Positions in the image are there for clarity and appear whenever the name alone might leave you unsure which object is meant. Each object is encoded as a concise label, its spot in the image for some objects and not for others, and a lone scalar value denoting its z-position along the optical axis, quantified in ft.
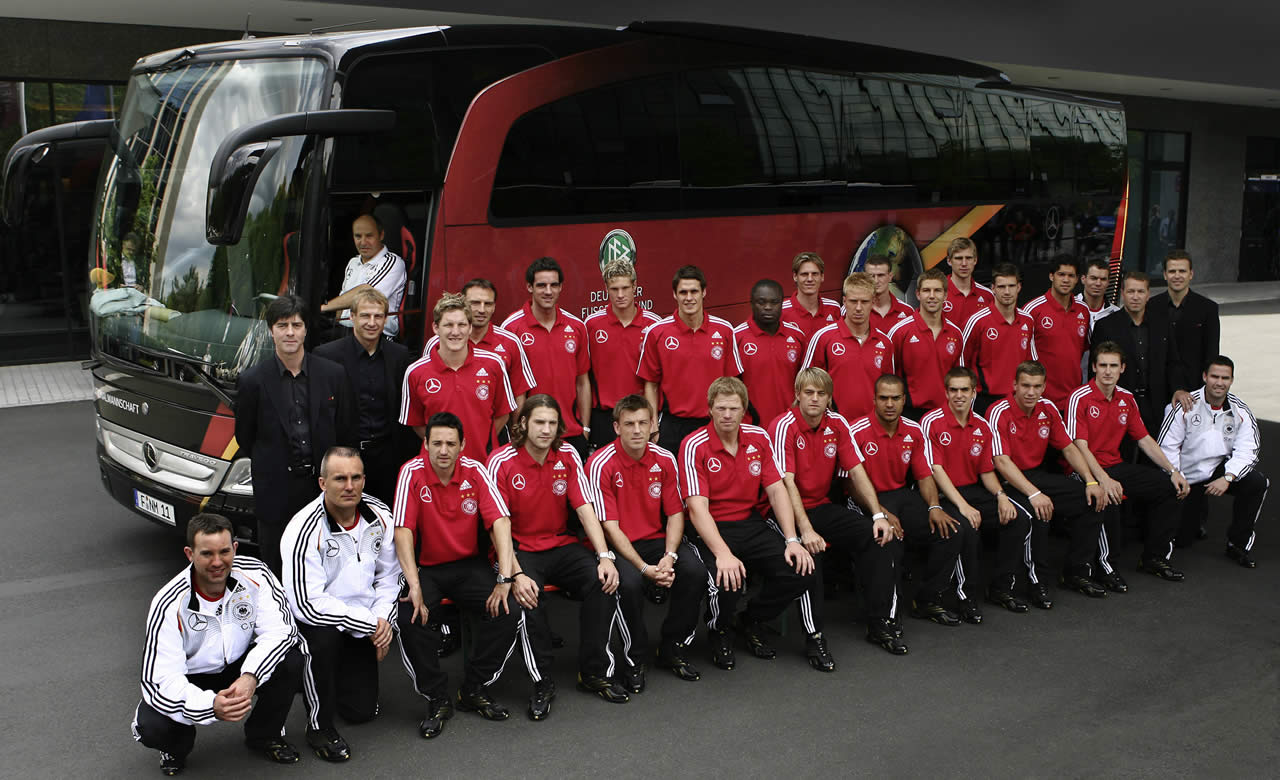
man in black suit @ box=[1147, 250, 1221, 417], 25.34
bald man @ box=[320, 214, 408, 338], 19.69
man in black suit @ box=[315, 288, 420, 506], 19.13
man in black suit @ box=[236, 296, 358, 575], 18.19
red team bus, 19.54
